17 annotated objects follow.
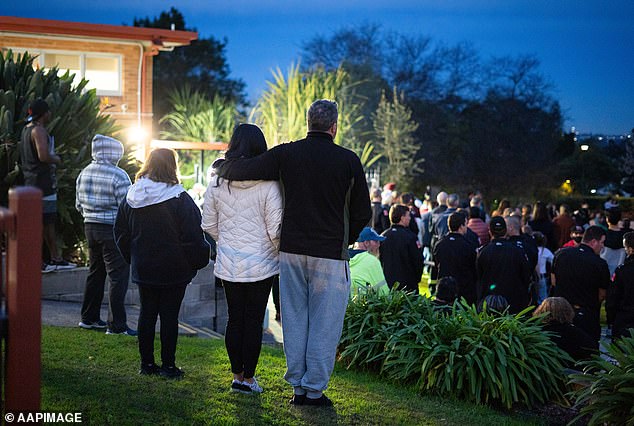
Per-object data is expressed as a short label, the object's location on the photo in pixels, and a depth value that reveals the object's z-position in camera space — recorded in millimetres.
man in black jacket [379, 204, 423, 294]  9156
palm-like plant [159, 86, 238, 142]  32738
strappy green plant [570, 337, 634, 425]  5344
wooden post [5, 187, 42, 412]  3320
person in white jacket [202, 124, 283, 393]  5324
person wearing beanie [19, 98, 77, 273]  8117
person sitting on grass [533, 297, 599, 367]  6832
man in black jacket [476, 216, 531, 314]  8805
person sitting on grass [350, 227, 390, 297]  7617
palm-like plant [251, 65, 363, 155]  23047
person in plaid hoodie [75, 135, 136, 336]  7449
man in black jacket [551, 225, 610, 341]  8586
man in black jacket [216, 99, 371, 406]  5152
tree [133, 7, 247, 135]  62219
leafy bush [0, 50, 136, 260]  9617
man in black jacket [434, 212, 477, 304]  9352
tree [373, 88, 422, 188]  35812
